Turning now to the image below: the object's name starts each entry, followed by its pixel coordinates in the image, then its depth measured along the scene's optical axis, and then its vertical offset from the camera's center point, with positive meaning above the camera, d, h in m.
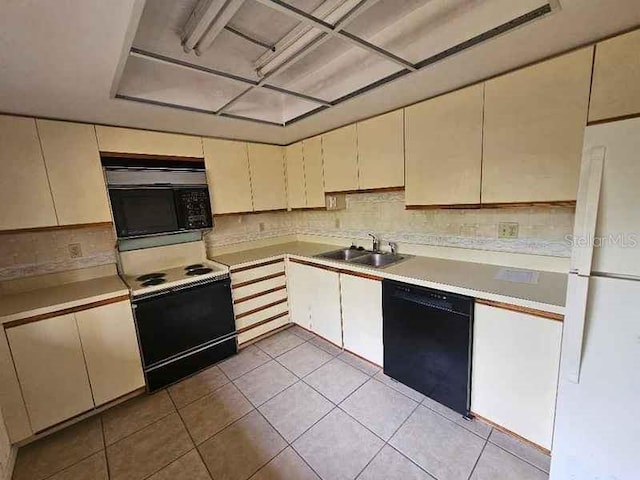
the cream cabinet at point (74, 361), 1.62 -0.95
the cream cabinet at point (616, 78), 1.14 +0.48
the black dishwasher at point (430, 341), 1.60 -0.94
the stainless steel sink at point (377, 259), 2.40 -0.55
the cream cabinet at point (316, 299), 2.43 -0.95
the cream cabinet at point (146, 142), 2.02 +0.58
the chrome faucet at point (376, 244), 2.60 -0.43
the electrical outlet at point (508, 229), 1.79 -0.25
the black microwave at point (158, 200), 2.07 +0.10
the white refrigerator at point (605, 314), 0.96 -0.49
